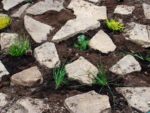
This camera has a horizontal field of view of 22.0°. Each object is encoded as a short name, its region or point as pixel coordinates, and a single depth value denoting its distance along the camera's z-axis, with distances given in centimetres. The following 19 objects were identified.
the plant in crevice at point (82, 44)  324
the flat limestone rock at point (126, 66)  300
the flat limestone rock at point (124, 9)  363
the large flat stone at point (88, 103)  266
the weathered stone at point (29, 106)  270
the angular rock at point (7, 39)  329
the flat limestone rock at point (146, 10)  361
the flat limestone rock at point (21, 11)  365
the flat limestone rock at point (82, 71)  290
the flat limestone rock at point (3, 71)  299
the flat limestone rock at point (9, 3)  376
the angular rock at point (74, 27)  333
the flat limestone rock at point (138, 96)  270
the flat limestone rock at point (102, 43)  323
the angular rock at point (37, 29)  336
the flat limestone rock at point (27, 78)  291
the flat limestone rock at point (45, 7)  367
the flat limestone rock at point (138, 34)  329
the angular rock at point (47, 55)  308
